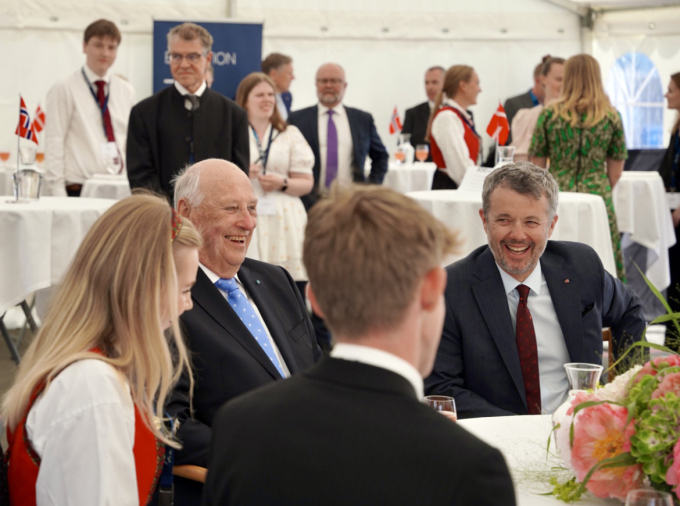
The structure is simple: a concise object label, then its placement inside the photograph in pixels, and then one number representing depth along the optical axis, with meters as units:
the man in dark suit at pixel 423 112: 9.10
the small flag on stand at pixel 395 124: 9.19
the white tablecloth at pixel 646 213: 6.30
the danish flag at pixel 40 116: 6.04
